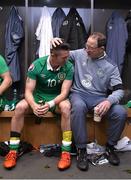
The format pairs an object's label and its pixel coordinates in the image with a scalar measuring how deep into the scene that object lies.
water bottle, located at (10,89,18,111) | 3.03
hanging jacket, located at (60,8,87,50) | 3.63
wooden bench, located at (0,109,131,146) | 3.02
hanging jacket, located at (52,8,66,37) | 3.73
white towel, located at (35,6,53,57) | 3.62
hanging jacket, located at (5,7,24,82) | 3.71
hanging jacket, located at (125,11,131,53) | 3.66
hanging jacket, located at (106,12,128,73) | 3.65
